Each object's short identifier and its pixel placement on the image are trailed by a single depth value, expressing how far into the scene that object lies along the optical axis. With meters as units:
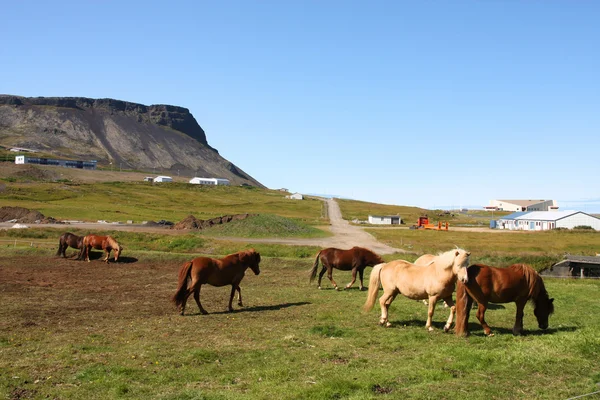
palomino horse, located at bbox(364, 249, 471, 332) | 13.09
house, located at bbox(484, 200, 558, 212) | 159.88
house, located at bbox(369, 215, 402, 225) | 105.81
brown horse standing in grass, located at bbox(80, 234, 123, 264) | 32.50
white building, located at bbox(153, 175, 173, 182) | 189.57
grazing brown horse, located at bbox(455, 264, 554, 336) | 12.86
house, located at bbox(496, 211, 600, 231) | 93.50
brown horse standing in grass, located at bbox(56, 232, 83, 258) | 33.31
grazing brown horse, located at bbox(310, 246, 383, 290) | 23.11
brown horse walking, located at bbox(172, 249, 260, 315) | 17.02
